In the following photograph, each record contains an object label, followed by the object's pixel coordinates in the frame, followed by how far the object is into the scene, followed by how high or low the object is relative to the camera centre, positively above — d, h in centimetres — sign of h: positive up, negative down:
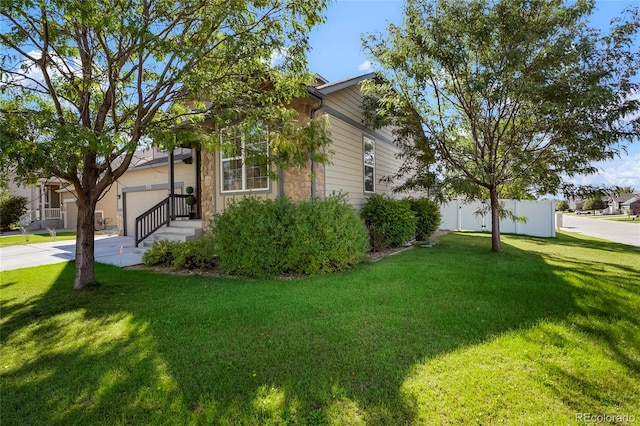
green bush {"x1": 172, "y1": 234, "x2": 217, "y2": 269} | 732 -95
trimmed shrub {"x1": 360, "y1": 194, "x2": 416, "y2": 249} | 950 -28
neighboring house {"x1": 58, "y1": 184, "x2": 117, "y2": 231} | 1975 +22
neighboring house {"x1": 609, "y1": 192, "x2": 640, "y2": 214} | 6301 +111
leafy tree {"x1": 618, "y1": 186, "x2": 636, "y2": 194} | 6789 +413
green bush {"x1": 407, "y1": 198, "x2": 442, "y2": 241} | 1191 -23
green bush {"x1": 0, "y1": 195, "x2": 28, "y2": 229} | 1887 +41
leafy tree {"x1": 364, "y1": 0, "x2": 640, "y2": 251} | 730 +299
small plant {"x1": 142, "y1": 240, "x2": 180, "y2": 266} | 813 -105
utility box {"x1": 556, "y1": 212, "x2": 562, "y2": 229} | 1861 -63
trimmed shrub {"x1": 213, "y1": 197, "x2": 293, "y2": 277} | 660 -55
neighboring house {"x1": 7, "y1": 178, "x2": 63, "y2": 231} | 2112 +37
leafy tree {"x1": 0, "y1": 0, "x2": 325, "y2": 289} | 475 +262
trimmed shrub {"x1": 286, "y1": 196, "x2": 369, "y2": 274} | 651 -56
